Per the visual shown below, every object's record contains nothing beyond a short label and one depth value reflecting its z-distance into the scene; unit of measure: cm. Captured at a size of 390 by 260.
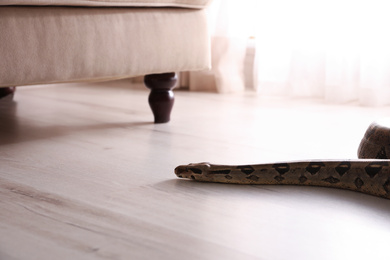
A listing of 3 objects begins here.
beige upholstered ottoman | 170
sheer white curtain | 244
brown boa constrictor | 147
